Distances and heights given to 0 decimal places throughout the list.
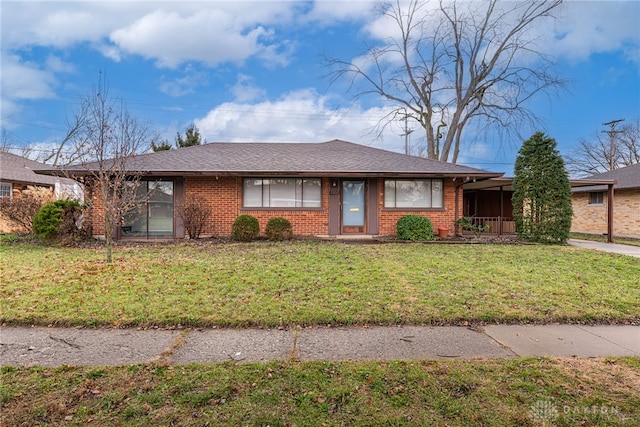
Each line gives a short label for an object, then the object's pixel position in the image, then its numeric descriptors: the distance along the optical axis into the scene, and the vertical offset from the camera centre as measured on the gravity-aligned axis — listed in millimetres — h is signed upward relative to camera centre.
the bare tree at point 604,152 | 31500 +6505
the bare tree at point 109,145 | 7953 +1808
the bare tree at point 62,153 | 15695 +4406
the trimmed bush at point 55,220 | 9758 -305
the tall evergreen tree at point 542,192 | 11641 +808
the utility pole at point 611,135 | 30381 +7699
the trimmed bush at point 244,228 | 10867 -547
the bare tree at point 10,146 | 24562 +5005
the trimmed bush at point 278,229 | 11242 -584
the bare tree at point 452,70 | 21516 +10302
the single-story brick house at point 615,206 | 15984 +501
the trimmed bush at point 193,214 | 11109 -90
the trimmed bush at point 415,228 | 11562 -537
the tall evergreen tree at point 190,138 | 26500 +6064
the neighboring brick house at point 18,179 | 14594 +1588
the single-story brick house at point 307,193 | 11820 +727
